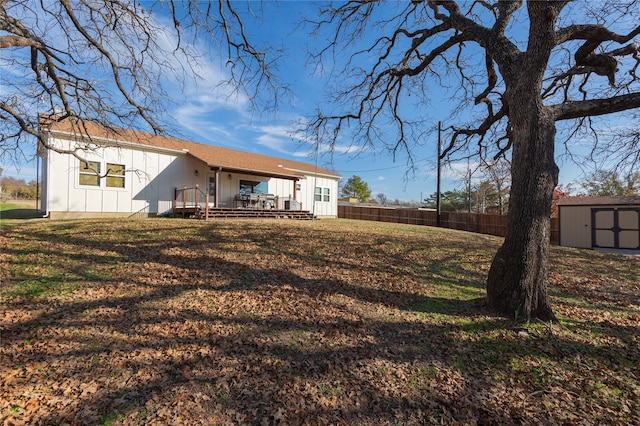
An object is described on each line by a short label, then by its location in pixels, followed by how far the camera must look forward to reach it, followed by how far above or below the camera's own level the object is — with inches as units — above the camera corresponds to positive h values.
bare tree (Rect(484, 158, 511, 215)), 973.3 +113.8
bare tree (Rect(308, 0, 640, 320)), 161.3 +42.1
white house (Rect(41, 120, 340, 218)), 464.1 +68.3
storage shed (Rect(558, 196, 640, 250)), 597.0 -10.2
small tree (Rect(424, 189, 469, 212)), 1568.8 +84.8
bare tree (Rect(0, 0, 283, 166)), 218.7 +126.6
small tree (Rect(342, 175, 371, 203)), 2048.5 +184.2
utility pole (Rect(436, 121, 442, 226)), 822.9 +35.3
